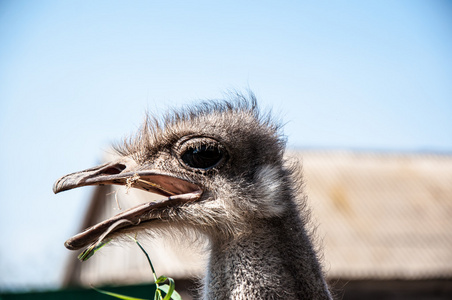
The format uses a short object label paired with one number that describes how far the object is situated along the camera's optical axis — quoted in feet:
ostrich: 8.68
